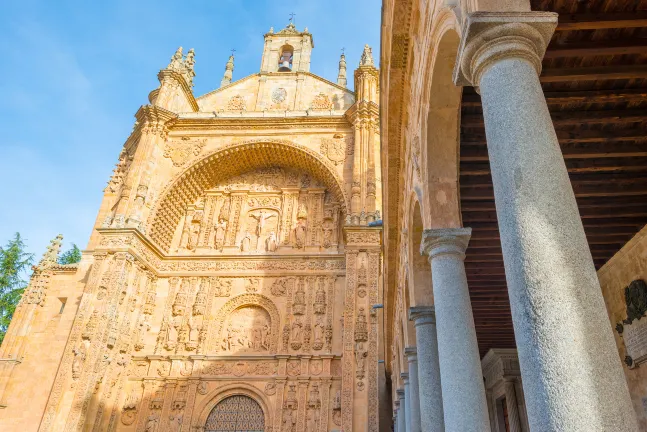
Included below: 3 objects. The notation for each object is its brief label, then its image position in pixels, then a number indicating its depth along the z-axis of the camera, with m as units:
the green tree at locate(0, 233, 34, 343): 23.39
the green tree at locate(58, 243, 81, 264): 29.83
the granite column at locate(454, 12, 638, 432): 1.82
